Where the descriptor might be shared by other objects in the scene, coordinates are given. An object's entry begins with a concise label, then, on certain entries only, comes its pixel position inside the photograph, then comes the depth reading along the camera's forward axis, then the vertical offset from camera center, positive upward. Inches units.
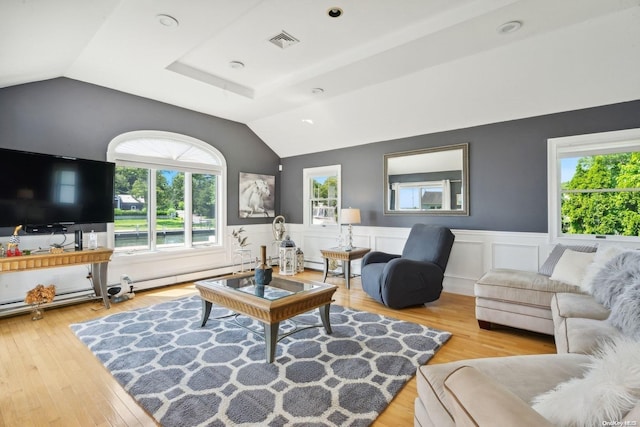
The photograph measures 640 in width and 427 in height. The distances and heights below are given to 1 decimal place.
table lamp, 196.1 -1.3
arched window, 174.4 +14.7
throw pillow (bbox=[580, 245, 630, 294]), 97.4 -16.5
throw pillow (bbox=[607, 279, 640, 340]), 67.5 -23.1
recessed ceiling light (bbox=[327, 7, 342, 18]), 103.2 +69.7
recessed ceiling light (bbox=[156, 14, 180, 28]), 102.4 +66.8
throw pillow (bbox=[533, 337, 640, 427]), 29.7 -18.6
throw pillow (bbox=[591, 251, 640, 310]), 82.5 -18.0
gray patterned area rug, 71.6 -45.6
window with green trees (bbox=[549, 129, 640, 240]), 134.4 +13.2
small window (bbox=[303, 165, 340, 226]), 233.0 +14.7
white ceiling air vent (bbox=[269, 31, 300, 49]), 119.6 +70.7
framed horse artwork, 233.8 +15.2
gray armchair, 140.9 -27.7
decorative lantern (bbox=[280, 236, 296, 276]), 217.7 -31.7
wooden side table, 182.5 -25.4
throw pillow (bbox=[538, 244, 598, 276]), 119.6 -16.7
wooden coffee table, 93.1 -28.3
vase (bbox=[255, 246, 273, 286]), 114.2 -22.1
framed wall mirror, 174.1 +20.0
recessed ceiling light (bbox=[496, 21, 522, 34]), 103.7 +65.2
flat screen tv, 127.1 +11.2
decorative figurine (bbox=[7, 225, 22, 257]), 125.2 -12.7
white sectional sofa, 30.7 -23.9
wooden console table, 121.9 -20.7
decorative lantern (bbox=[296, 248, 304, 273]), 230.5 -35.5
